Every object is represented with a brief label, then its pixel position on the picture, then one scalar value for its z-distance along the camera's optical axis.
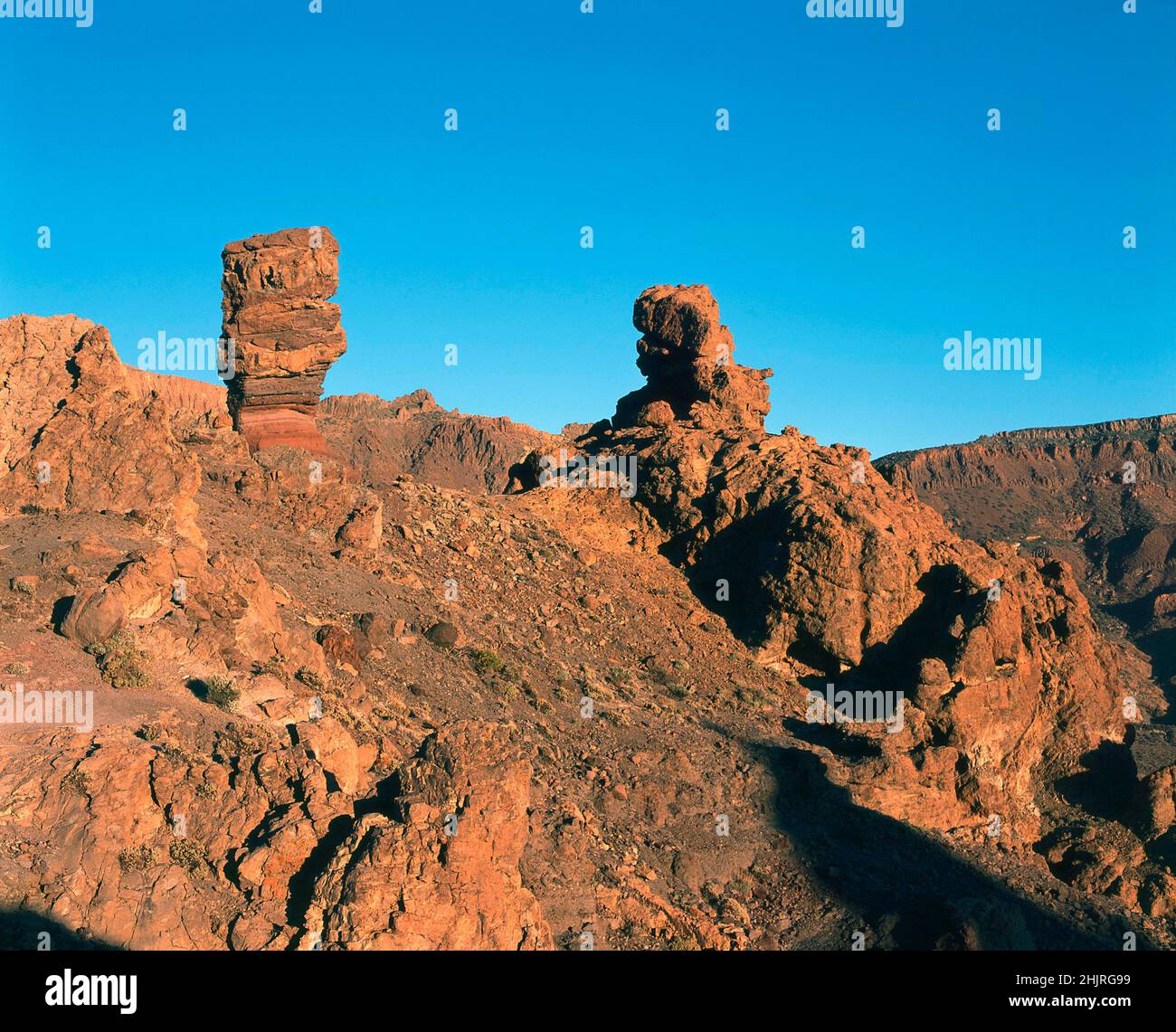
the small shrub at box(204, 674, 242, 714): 20.33
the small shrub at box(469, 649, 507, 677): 29.38
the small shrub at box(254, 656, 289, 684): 22.44
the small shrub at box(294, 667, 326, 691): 23.41
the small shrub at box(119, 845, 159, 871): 15.83
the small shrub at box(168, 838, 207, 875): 16.14
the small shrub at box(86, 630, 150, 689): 19.98
